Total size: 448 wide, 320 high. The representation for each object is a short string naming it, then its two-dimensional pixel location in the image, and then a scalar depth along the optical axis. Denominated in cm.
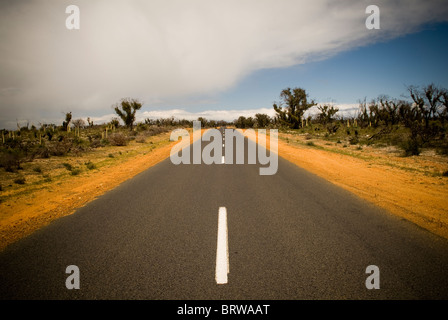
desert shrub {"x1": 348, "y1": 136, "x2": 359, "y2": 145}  1942
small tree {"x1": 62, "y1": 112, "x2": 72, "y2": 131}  3489
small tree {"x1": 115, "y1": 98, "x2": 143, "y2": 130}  3712
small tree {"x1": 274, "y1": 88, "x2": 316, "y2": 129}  4078
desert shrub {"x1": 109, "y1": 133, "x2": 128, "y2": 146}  2069
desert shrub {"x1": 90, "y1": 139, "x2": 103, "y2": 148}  1879
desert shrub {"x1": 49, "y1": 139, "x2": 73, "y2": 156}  1420
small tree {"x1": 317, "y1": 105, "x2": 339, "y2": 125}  3914
